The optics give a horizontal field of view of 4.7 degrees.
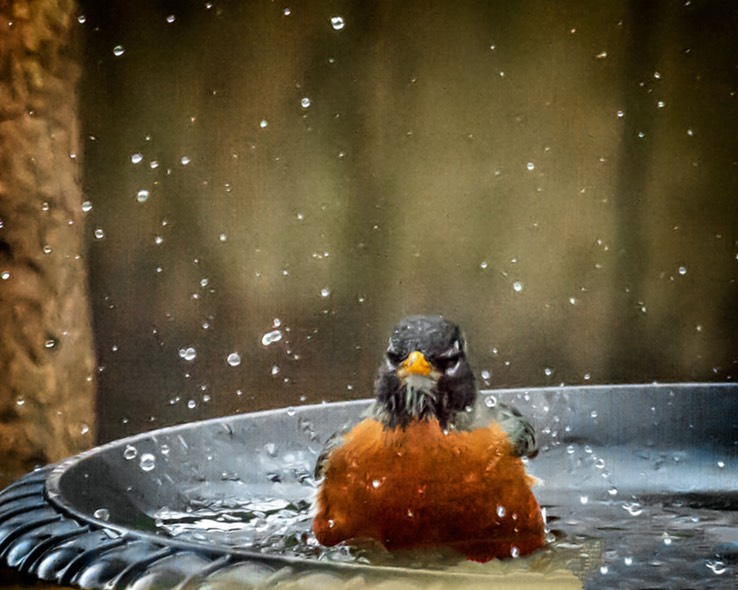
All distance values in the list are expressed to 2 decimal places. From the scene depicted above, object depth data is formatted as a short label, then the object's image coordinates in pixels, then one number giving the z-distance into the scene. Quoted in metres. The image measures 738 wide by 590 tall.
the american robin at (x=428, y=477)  3.61
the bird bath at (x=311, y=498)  3.45
